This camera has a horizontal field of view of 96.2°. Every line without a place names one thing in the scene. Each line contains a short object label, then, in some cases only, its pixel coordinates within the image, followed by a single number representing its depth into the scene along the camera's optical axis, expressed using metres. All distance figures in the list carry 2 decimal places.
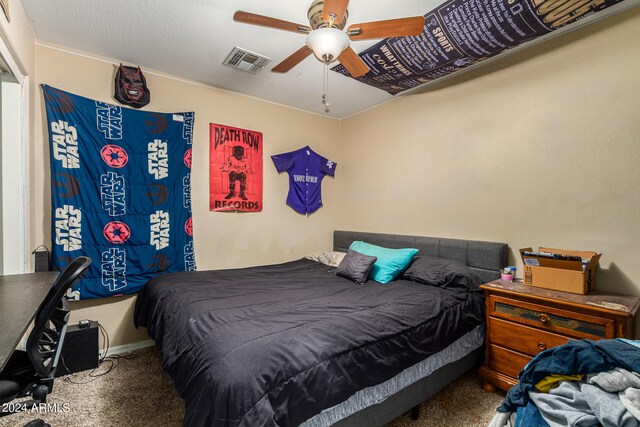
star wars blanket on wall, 2.40
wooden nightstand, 1.64
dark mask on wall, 2.61
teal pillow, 2.59
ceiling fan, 1.57
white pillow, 3.24
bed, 1.18
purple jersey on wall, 3.71
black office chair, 1.26
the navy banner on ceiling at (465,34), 1.82
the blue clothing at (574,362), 0.85
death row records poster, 3.17
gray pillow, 2.55
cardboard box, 1.88
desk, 0.94
